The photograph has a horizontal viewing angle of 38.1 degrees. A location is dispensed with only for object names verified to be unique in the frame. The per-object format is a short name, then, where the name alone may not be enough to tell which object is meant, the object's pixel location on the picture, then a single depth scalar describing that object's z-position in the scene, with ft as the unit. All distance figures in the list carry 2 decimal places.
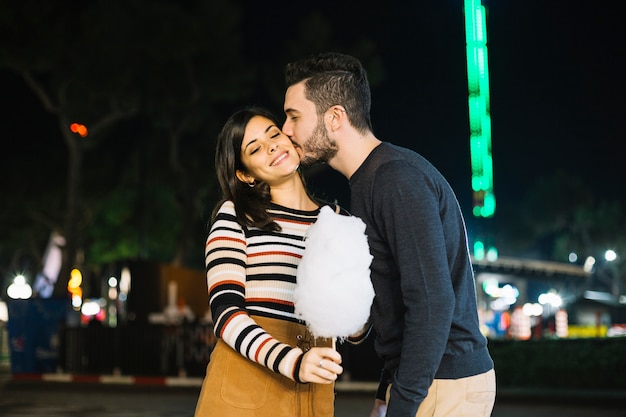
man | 9.01
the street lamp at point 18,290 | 117.42
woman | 10.34
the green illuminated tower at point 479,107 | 131.95
